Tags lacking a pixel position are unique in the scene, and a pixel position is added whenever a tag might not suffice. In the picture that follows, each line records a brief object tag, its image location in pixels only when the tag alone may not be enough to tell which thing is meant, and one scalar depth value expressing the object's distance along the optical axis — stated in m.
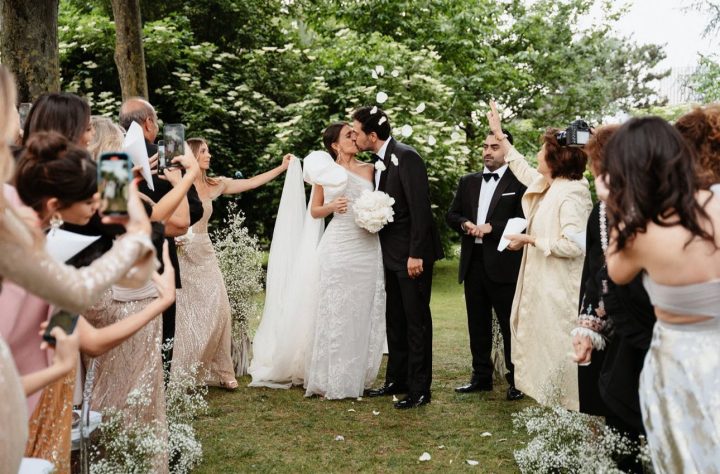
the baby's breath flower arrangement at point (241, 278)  7.62
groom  6.20
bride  6.55
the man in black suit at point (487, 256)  6.48
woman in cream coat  5.23
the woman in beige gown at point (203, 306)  6.66
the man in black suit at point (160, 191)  4.70
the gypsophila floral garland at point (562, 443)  3.93
